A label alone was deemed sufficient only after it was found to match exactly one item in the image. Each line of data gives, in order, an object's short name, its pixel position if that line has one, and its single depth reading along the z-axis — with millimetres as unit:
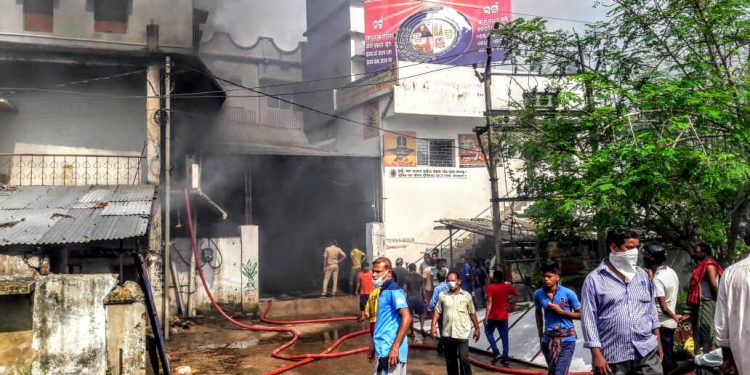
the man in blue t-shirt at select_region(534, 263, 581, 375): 5562
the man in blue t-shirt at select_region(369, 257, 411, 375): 4879
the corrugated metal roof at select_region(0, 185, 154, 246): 8773
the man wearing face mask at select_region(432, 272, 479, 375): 6684
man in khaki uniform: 17141
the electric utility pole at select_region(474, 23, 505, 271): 11734
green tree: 6535
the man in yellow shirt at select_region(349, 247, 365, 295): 17953
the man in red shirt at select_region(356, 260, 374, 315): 11901
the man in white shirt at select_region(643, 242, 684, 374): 6055
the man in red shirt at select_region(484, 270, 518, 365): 8141
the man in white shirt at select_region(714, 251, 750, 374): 3346
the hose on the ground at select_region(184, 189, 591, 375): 8148
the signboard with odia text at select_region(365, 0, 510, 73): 24250
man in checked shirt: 3938
